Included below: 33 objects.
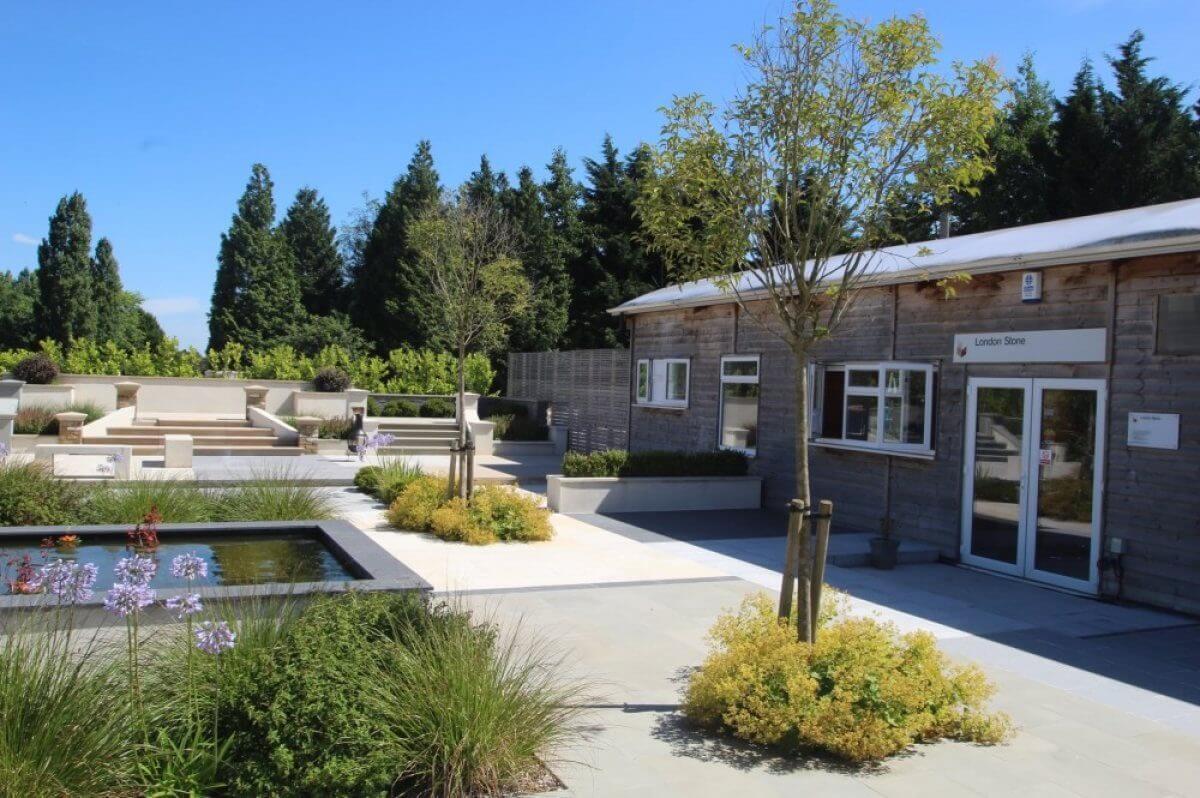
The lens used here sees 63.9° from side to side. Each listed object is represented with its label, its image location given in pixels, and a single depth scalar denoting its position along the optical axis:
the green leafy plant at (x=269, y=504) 10.39
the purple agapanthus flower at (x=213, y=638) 4.21
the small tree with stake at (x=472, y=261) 22.83
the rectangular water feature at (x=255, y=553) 7.59
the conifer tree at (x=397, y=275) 37.62
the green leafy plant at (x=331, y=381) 26.59
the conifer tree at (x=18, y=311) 44.88
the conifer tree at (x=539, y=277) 35.00
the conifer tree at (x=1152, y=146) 24.91
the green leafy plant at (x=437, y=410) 25.83
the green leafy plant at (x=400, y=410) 25.61
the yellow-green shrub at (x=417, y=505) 11.76
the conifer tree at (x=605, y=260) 35.44
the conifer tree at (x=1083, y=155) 25.62
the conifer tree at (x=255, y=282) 43.25
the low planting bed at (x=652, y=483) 13.98
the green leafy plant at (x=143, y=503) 9.73
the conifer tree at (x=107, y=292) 45.75
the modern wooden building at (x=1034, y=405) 8.73
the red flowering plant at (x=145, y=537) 6.11
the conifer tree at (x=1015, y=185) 26.91
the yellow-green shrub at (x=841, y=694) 4.91
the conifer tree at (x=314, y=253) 46.75
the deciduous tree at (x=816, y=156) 5.78
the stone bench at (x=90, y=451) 14.55
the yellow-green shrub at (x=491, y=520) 11.16
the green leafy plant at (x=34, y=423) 20.11
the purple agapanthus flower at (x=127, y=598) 4.06
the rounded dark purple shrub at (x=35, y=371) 22.78
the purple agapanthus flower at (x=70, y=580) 4.42
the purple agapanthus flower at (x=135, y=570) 4.40
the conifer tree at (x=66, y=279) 42.00
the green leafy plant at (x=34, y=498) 9.45
